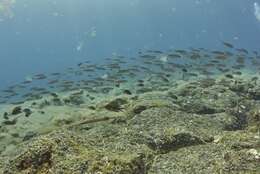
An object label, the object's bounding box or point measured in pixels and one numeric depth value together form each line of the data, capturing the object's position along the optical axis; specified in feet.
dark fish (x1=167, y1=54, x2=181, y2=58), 26.56
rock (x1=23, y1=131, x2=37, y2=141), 16.38
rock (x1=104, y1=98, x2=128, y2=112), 17.53
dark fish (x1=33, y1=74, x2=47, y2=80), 27.14
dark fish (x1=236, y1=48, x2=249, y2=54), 29.53
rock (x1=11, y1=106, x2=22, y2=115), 23.07
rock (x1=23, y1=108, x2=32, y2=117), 22.48
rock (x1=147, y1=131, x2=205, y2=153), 11.32
